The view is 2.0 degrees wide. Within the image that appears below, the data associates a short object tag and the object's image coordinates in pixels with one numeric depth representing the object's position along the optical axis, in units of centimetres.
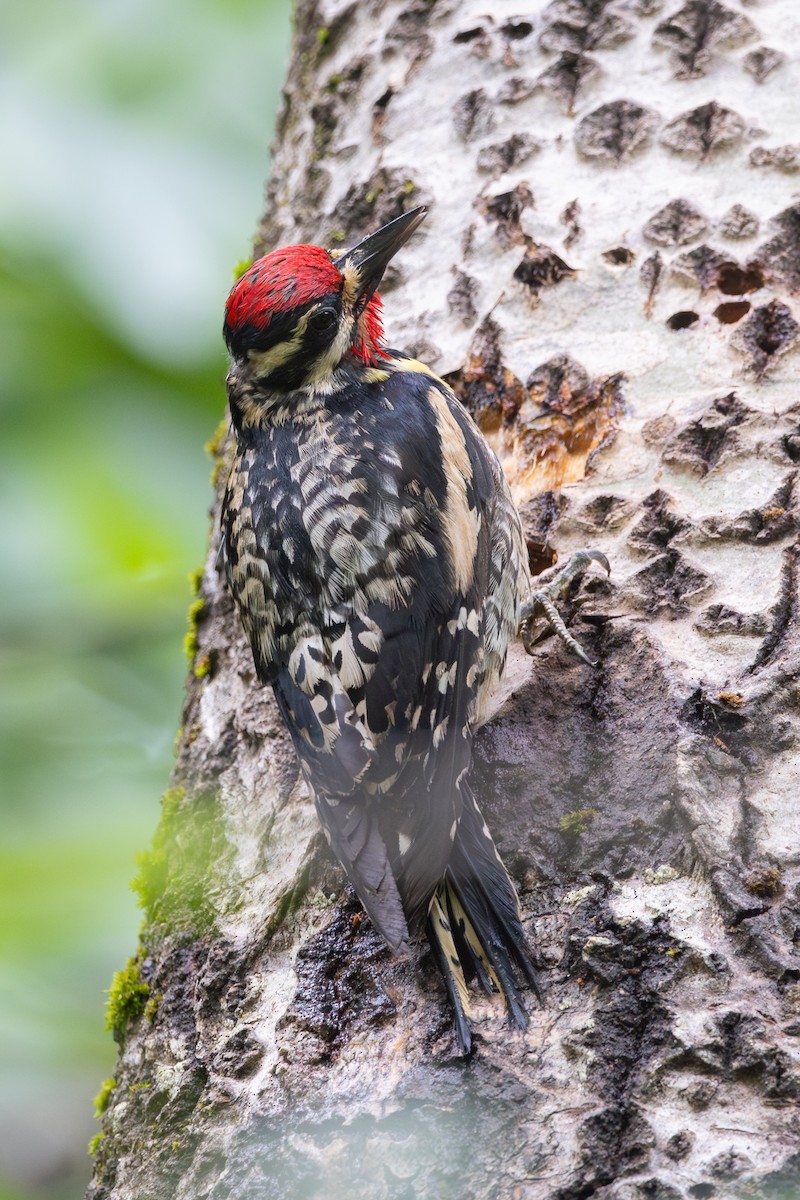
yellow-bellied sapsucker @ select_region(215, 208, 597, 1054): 510
